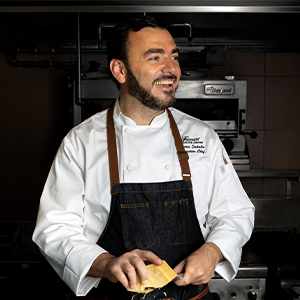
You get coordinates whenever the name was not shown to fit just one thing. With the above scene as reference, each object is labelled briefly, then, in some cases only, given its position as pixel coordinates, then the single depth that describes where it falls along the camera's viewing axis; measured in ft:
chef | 3.96
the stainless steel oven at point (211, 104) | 7.69
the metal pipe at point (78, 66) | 7.37
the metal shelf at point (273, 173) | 8.77
